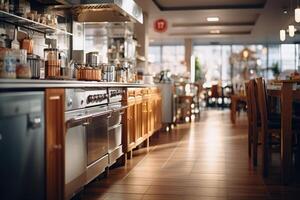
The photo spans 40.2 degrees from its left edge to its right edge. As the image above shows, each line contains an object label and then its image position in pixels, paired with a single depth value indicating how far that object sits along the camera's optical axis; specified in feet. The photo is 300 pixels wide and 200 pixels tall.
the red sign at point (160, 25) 33.91
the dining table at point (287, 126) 11.86
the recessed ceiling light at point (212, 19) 36.29
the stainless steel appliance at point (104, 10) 14.65
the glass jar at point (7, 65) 7.12
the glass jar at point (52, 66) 10.91
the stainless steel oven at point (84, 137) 8.98
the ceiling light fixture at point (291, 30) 26.81
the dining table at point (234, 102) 31.86
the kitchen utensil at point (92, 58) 14.75
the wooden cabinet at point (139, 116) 14.79
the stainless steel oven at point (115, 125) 12.70
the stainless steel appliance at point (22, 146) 6.15
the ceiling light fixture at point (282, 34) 28.37
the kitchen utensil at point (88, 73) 12.61
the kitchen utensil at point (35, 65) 9.86
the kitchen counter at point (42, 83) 6.19
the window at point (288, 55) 58.34
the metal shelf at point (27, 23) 11.43
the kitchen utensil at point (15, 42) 11.46
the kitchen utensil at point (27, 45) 11.98
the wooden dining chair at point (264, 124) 12.81
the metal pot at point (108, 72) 14.82
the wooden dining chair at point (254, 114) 14.32
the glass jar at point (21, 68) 7.72
